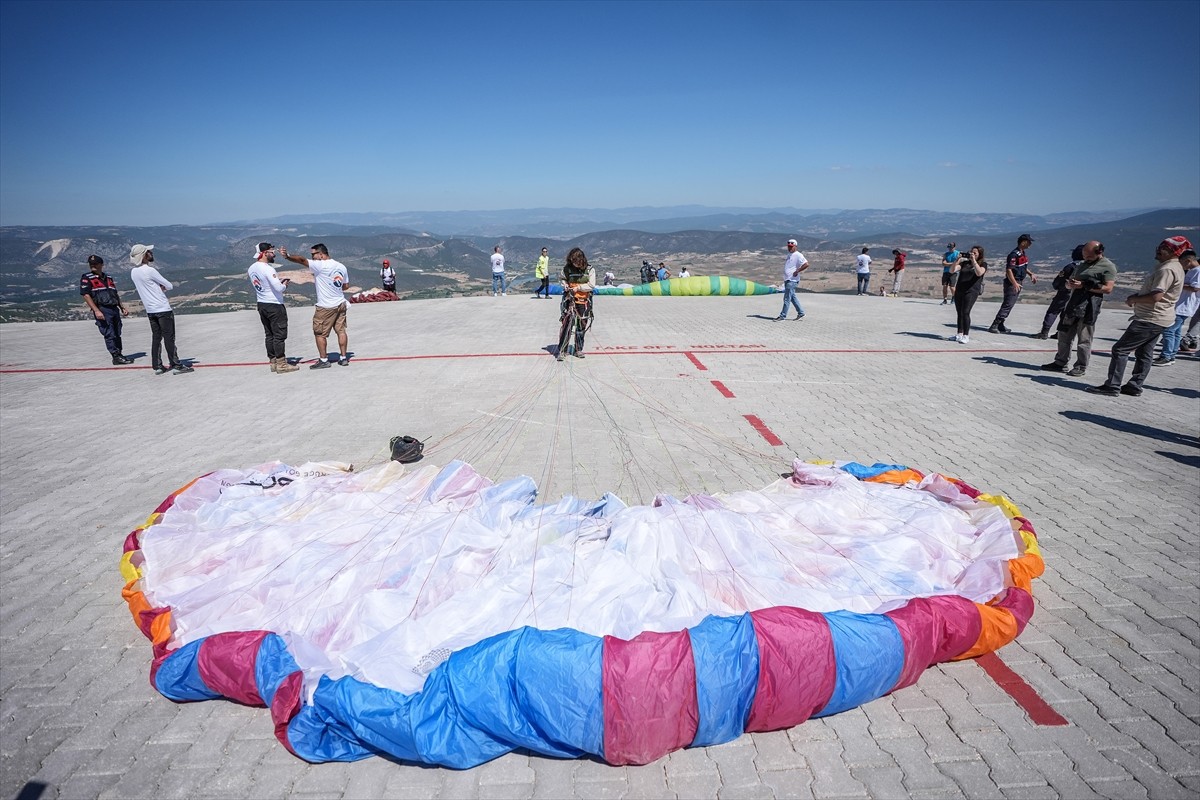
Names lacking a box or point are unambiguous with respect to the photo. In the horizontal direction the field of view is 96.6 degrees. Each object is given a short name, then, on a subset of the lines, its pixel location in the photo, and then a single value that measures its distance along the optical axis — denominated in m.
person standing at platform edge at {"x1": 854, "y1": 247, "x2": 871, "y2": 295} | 19.49
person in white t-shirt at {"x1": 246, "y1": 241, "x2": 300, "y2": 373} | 8.21
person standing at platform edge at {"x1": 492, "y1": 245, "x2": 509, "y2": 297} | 17.73
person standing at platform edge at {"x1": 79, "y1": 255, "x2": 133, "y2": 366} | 8.81
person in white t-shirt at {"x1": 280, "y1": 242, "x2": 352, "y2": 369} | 8.53
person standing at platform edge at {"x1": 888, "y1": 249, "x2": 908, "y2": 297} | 19.23
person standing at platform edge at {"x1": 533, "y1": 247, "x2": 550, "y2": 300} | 18.65
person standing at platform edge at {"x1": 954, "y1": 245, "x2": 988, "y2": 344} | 10.37
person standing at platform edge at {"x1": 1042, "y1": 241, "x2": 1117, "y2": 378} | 8.07
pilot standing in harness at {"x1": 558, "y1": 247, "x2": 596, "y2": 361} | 9.09
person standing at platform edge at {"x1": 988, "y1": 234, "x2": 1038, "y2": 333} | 10.92
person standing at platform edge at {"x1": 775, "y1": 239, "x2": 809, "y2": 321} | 12.73
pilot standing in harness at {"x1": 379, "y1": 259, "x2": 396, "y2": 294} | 18.84
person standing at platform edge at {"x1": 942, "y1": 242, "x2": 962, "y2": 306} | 16.92
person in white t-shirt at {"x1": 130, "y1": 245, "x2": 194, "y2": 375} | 8.17
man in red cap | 7.01
